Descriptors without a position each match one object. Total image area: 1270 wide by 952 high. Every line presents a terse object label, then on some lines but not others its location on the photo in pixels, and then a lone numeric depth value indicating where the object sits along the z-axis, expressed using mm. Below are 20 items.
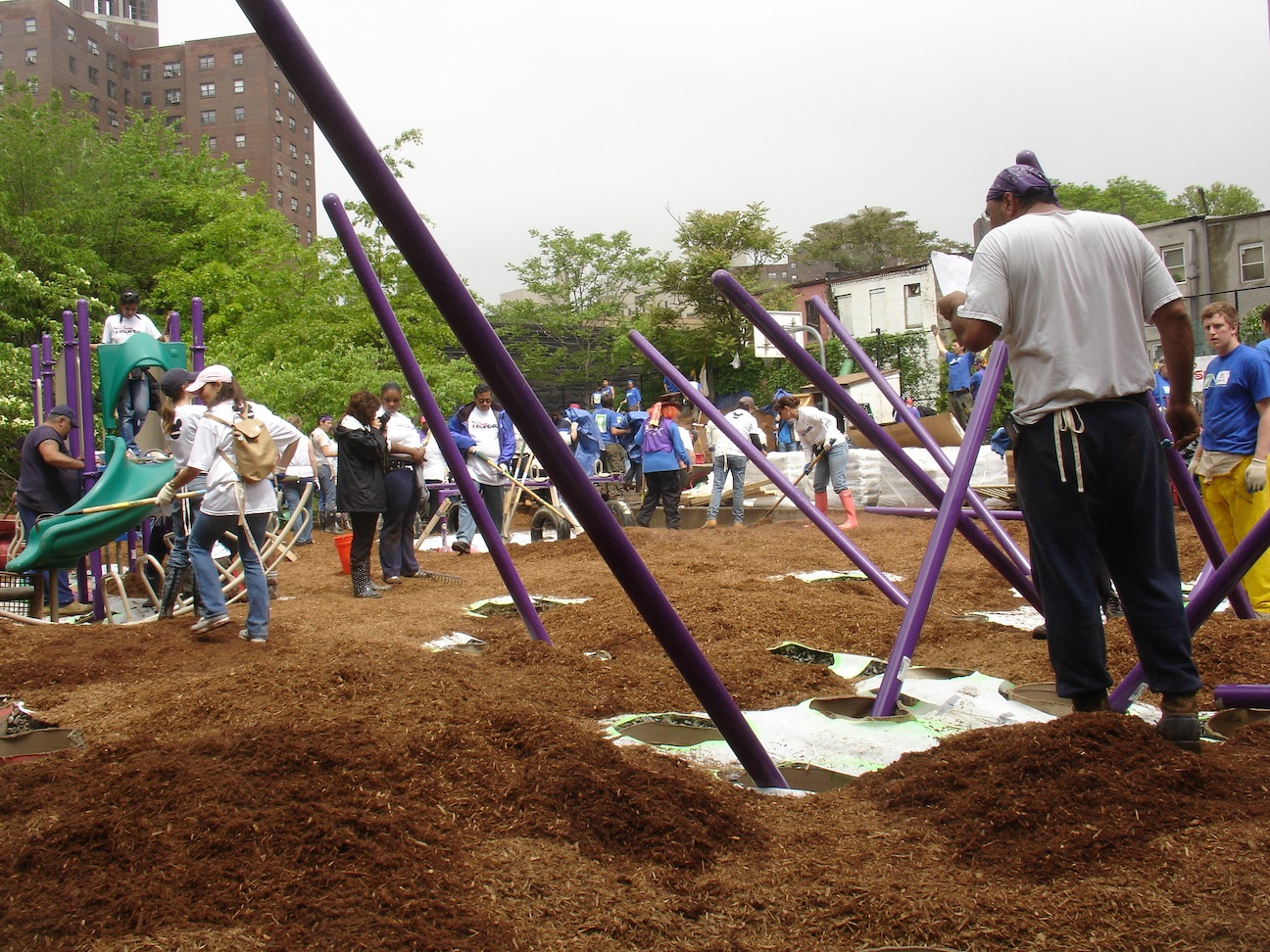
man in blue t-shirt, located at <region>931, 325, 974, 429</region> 12477
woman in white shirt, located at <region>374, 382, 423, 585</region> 9727
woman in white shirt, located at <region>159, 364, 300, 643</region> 6598
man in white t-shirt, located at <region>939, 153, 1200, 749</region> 3129
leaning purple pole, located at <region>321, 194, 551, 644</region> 5395
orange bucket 10453
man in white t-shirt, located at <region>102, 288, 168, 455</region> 9383
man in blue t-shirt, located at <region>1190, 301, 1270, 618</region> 5840
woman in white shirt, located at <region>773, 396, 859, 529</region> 13844
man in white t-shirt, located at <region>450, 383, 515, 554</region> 11219
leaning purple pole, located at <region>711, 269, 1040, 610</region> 4434
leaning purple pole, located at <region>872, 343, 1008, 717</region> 4262
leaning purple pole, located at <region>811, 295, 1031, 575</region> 5504
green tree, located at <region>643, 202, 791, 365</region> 48281
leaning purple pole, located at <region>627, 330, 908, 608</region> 5488
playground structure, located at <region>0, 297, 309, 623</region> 7320
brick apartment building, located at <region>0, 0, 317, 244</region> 86312
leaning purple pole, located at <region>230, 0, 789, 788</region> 2441
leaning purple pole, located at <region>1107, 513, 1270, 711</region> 3338
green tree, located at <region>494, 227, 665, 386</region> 47375
